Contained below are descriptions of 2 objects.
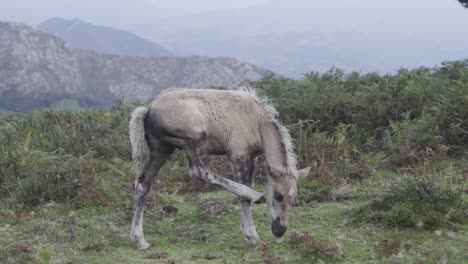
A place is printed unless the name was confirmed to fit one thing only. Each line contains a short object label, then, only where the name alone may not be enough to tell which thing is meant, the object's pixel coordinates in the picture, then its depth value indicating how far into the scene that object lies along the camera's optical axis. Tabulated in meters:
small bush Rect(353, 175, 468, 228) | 7.90
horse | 7.61
